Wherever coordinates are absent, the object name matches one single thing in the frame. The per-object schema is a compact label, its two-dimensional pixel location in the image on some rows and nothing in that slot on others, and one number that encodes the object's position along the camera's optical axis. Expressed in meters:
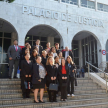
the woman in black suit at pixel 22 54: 7.17
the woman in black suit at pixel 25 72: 5.95
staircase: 5.79
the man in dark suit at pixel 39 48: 7.73
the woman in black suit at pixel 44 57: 6.72
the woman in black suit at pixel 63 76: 6.24
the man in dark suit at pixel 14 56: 7.74
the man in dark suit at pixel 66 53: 8.42
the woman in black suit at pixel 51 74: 6.04
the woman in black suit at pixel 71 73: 6.81
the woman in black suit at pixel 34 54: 6.55
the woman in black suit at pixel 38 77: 5.70
